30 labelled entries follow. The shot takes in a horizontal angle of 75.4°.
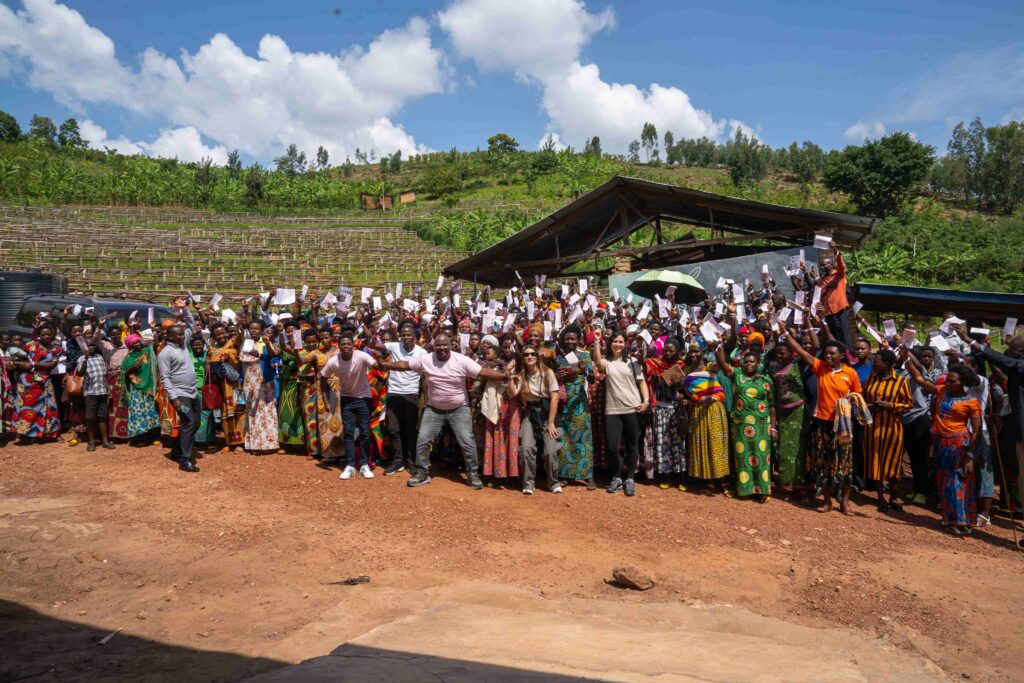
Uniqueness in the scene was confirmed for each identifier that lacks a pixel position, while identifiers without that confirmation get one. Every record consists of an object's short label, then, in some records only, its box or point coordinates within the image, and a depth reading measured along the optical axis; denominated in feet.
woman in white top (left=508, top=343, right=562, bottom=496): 20.89
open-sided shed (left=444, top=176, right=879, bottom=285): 35.60
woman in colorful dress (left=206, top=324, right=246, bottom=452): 25.03
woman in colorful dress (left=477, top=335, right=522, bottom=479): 21.59
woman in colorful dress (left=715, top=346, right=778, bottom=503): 20.63
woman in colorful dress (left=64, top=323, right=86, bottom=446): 26.58
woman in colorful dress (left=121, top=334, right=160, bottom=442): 25.98
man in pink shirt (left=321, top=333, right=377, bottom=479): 22.02
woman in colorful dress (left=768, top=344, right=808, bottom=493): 21.17
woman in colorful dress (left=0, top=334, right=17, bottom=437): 26.68
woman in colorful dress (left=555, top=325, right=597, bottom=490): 21.45
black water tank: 42.93
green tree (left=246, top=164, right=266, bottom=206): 163.53
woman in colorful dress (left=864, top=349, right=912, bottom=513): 20.38
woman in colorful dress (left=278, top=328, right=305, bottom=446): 25.18
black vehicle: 33.65
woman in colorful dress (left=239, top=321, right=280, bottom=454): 25.26
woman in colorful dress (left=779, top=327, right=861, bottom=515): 19.86
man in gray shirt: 23.07
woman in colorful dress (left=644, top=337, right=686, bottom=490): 22.02
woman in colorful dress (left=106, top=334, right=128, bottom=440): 26.35
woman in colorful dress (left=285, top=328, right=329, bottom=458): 24.27
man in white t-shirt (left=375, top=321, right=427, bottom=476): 22.33
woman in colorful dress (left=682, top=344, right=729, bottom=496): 21.08
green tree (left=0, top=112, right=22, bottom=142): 201.76
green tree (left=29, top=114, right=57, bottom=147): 216.54
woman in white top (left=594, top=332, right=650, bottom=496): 21.01
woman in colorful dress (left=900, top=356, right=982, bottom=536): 18.37
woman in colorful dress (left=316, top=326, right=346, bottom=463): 24.25
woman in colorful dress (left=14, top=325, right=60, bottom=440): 26.45
